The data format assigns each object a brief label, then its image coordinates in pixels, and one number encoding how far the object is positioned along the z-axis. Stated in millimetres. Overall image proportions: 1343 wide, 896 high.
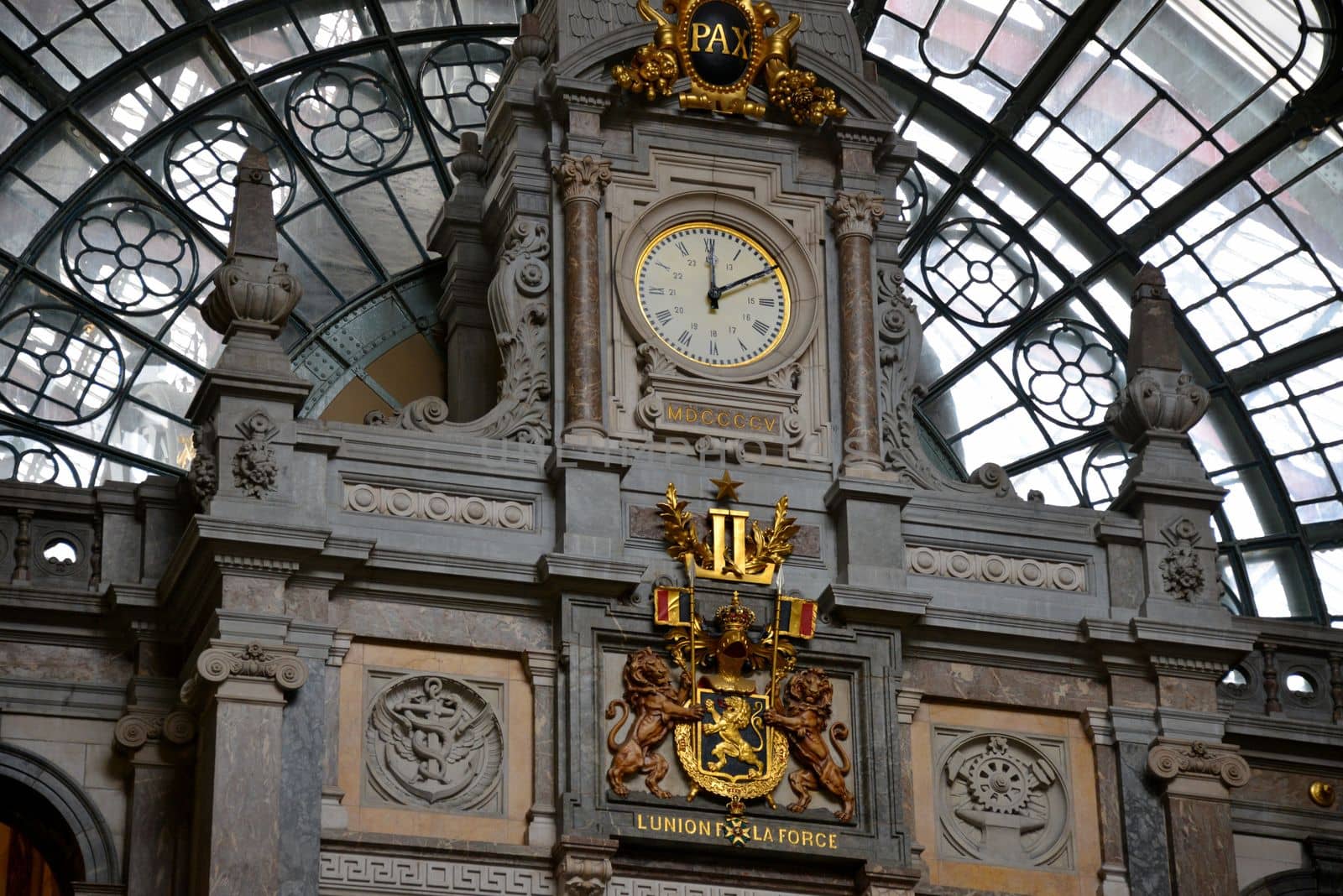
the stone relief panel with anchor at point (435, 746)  29453
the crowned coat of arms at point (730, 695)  29859
